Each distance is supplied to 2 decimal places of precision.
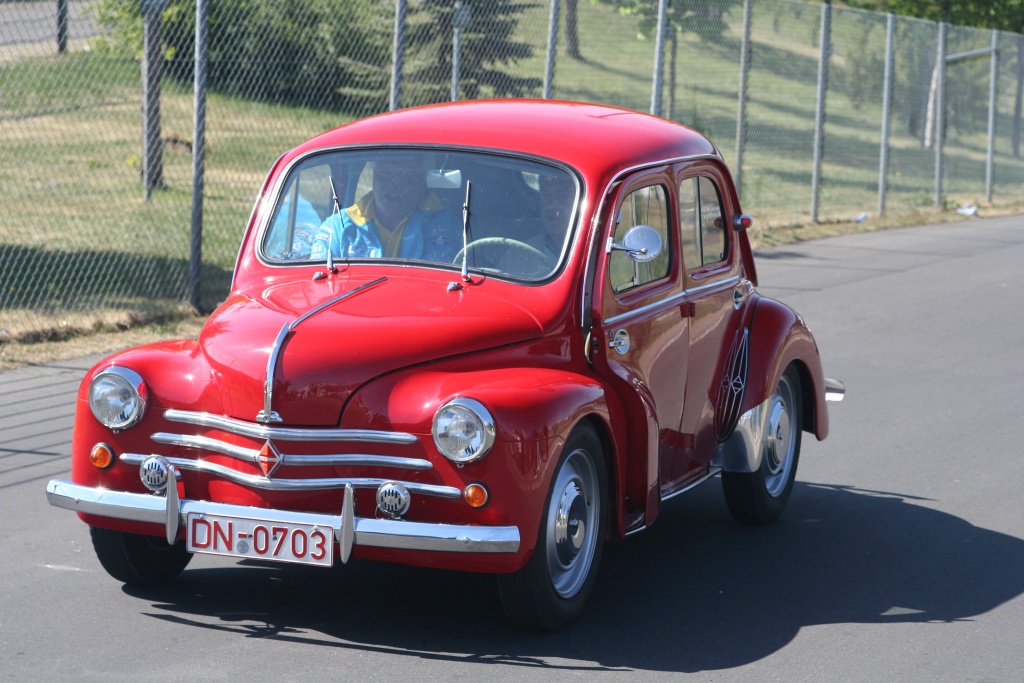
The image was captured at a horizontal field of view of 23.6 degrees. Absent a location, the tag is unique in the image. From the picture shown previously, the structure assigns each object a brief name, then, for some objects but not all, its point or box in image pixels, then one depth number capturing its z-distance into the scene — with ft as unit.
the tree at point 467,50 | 75.05
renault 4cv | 26.20
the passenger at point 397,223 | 31.92
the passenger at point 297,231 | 33.12
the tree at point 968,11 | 165.20
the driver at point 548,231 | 31.06
